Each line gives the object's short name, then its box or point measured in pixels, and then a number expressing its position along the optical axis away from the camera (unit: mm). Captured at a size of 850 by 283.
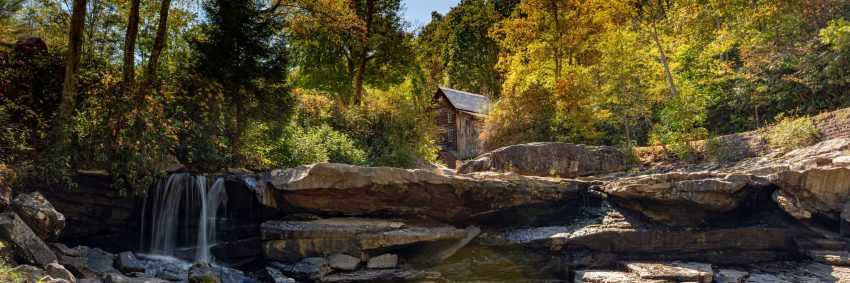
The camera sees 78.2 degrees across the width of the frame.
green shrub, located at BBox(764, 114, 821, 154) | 14641
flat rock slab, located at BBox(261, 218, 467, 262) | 10750
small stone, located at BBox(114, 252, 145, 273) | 9180
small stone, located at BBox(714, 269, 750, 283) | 9891
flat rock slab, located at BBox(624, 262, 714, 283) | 9820
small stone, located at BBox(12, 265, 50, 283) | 6539
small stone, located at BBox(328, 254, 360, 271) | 10438
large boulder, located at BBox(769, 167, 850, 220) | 10500
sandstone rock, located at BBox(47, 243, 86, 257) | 8734
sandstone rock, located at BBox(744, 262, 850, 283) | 9648
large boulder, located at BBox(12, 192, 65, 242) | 8274
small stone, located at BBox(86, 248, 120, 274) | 8938
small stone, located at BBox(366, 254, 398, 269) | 10805
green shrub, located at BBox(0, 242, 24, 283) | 5966
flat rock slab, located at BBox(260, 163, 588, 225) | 10828
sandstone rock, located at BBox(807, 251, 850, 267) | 10047
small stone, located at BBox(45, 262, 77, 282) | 7121
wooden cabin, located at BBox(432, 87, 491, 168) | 30375
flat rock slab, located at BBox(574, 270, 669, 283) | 9809
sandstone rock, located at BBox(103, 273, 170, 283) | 8098
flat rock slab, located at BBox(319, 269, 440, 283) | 10195
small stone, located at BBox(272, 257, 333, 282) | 10102
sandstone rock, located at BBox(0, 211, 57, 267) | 7395
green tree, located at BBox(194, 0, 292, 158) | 13055
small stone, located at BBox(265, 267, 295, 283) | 9789
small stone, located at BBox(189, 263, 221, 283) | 8765
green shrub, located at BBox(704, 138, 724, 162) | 16156
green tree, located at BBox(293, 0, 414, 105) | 21500
